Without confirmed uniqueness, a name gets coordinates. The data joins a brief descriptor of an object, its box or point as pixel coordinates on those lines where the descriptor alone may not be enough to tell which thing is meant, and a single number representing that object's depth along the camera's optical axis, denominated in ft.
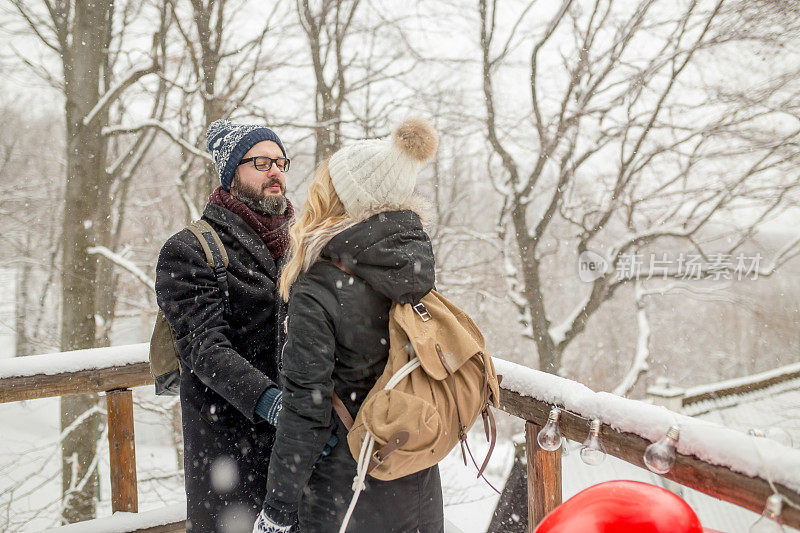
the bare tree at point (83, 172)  20.61
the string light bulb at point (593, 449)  4.62
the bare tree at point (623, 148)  25.02
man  5.28
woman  4.09
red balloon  2.85
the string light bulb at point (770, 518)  2.87
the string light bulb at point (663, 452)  4.01
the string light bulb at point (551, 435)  5.14
